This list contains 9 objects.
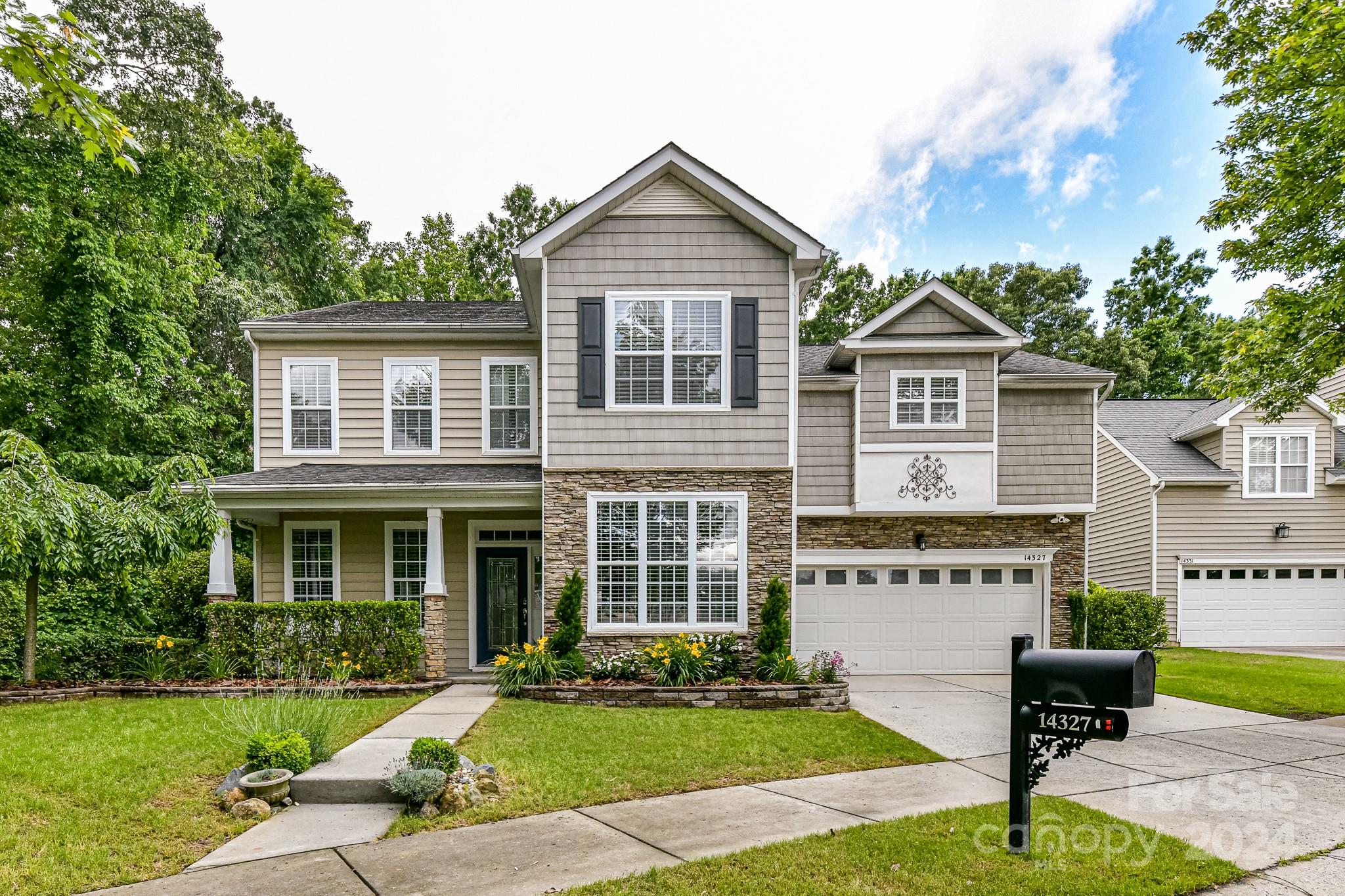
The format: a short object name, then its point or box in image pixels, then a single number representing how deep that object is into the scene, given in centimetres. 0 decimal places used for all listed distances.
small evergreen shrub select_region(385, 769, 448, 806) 550
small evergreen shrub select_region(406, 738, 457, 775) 581
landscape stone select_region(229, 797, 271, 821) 553
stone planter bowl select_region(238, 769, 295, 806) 579
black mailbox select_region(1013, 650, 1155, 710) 332
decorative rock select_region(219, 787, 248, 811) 564
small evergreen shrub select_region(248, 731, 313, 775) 606
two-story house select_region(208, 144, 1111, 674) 1093
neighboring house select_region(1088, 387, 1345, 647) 1744
